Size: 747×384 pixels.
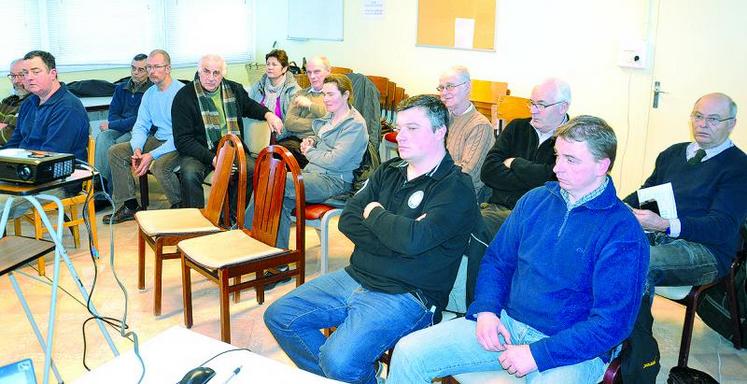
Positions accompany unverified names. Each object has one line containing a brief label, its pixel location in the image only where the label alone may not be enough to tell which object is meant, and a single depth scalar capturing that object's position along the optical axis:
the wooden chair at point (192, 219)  3.20
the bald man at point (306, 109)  4.55
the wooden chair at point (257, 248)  2.86
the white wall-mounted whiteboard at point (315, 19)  6.40
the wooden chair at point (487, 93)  5.10
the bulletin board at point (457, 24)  5.27
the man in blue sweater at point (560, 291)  1.88
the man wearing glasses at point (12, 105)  4.78
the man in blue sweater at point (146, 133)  4.77
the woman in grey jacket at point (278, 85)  4.99
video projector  2.16
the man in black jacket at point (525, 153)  3.20
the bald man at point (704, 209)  2.75
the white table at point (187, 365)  1.66
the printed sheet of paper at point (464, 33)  5.36
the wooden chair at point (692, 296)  2.77
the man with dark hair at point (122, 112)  5.22
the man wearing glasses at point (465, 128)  3.63
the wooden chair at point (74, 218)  3.79
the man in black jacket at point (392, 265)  2.20
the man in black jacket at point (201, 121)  4.27
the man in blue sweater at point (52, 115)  3.88
